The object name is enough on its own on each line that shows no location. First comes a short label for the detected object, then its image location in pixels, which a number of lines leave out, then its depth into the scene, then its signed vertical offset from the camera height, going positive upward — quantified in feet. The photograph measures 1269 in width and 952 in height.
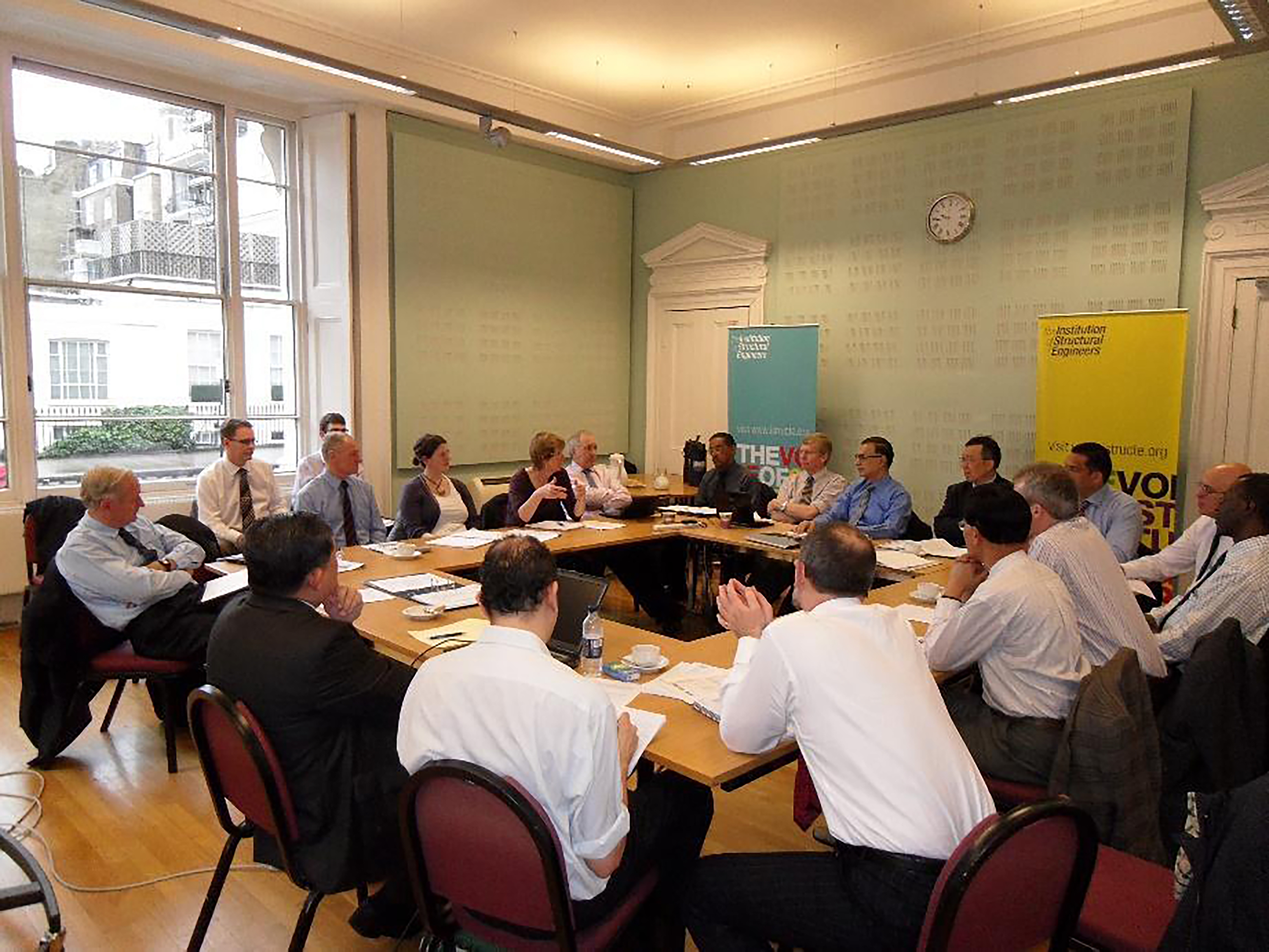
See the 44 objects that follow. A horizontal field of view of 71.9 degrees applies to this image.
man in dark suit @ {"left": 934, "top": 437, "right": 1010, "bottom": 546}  17.70 -1.74
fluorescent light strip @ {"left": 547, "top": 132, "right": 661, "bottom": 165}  19.98 +5.63
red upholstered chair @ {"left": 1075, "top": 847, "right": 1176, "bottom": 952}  6.02 -3.65
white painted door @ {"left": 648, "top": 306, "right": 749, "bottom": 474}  27.50 +0.37
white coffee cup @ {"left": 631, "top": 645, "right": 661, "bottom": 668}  8.96 -2.75
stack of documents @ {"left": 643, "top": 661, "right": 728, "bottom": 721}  7.83 -2.84
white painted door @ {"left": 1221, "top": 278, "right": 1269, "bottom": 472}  17.92 +0.33
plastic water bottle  8.95 -2.64
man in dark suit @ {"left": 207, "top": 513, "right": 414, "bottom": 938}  6.83 -2.48
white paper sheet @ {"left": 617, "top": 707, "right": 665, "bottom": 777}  7.06 -2.83
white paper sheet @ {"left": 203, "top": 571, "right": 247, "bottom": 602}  11.46 -2.72
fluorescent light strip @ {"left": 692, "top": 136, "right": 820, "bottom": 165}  19.94 +5.68
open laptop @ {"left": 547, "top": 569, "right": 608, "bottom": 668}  9.01 -2.29
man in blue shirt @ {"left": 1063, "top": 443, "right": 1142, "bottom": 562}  15.55 -1.93
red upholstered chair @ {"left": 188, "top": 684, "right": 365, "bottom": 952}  6.51 -3.12
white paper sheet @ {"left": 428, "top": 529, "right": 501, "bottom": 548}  15.56 -2.80
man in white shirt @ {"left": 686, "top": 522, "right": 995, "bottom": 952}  5.70 -2.55
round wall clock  21.85 +4.40
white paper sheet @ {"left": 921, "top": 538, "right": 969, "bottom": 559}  15.20 -2.76
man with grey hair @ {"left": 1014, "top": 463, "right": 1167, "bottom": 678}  9.31 -2.11
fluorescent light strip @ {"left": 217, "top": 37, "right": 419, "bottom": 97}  13.98 +5.42
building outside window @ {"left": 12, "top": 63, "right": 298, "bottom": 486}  19.29 +2.53
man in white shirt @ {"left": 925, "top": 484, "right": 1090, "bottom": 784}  8.32 -2.47
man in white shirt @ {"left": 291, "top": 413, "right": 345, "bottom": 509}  20.88 -1.90
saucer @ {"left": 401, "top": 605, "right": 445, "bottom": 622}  10.72 -2.81
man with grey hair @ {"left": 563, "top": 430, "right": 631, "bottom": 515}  20.16 -2.29
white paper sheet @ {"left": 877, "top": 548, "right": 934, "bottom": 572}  14.20 -2.80
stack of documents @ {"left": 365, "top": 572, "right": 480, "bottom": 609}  11.52 -2.84
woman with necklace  17.13 -2.34
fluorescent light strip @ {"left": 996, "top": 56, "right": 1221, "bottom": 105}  14.56 +5.57
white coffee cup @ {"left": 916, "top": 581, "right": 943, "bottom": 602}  12.03 -2.76
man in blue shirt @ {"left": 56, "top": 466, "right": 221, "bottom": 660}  11.57 -2.69
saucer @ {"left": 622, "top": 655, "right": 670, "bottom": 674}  8.90 -2.83
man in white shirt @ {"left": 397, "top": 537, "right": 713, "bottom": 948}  5.58 -2.20
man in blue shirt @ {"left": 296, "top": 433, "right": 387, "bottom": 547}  15.79 -2.11
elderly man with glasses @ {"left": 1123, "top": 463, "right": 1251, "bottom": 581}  13.60 -2.30
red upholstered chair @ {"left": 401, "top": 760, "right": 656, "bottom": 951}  5.32 -3.02
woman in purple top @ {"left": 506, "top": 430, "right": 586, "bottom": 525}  18.16 -2.19
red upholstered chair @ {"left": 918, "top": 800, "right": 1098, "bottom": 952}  5.14 -2.98
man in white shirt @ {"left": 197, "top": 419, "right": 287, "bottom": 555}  18.44 -2.26
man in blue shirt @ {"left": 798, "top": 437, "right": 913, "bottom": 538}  17.48 -2.22
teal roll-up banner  24.08 -0.09
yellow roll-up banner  18.11 -0.02
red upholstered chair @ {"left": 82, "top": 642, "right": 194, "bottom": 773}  11.91 -3.95
